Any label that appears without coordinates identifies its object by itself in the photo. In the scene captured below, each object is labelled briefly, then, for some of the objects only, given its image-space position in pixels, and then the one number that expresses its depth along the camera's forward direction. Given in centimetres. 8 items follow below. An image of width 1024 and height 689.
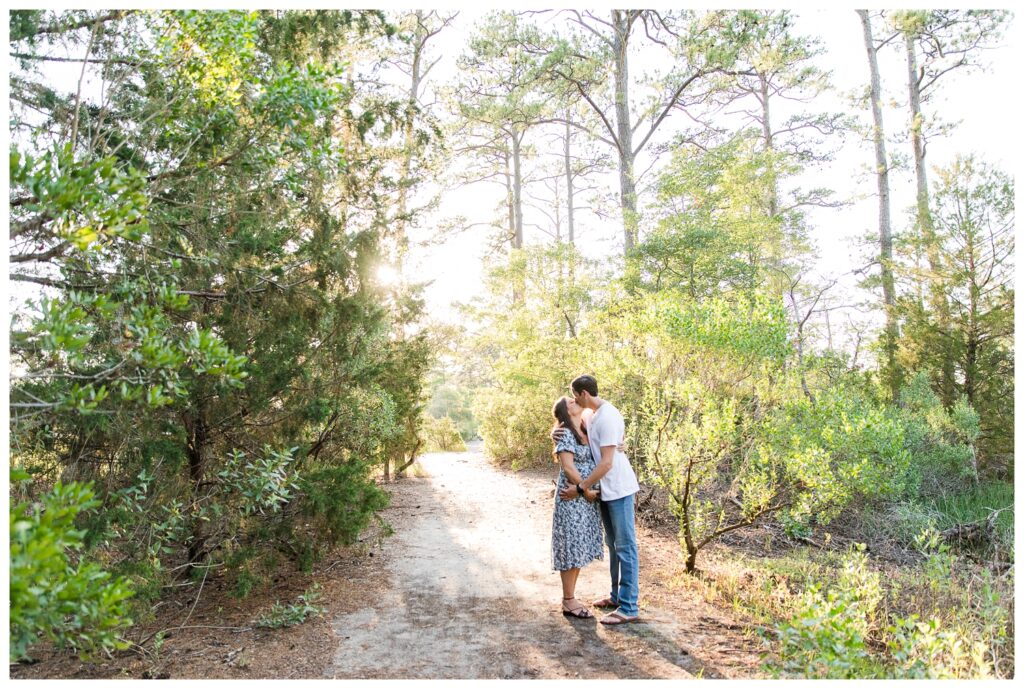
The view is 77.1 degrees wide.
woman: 435
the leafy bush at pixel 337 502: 477
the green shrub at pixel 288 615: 443
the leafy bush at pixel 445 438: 1819
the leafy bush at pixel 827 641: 287
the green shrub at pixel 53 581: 162
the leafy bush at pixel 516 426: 1219
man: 430
